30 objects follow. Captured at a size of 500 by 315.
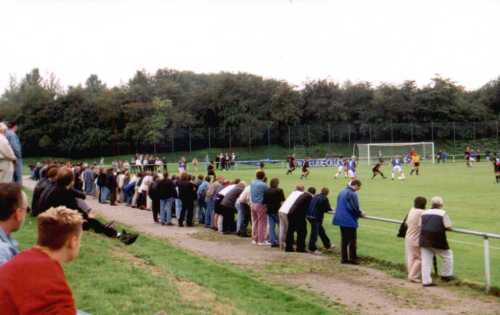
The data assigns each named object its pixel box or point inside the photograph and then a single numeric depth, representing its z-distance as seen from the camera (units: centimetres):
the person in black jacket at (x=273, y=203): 1595
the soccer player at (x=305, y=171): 3930
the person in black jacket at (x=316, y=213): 1491
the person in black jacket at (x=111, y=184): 2778
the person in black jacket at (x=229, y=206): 1833
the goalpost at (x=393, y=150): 7438
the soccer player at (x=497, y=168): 3388
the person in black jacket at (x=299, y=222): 1492
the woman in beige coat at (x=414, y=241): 1170
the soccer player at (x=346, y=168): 4025
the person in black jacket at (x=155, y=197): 2091
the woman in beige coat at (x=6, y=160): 991
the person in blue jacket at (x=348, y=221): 1338
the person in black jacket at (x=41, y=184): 1103
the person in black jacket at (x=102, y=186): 2835
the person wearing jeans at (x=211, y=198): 1944
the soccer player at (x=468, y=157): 5330
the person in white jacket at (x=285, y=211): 1507
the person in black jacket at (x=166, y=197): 2056
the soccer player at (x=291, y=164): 4600
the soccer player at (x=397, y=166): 3846
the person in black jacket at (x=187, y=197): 2003
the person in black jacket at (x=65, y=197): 962
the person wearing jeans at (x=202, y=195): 2058
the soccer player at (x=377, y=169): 3871
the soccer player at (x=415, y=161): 4196
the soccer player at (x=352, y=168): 3741
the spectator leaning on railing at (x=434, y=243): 1138
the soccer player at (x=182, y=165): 4548
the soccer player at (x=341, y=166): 4199
